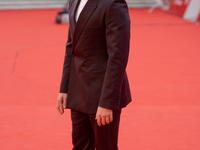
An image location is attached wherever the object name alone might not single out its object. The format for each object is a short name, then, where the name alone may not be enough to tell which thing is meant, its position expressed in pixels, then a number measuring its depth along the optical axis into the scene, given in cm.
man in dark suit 495
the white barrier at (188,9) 2375
